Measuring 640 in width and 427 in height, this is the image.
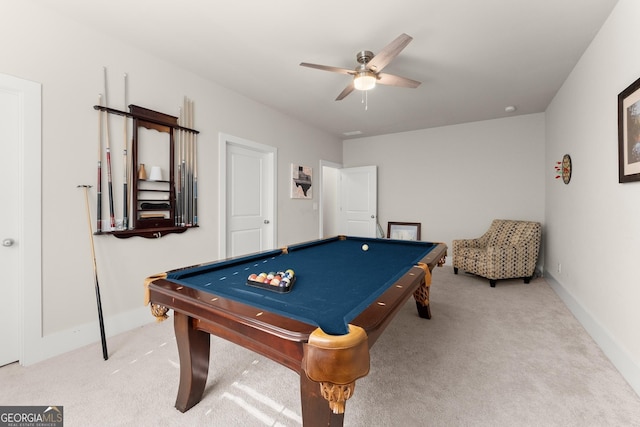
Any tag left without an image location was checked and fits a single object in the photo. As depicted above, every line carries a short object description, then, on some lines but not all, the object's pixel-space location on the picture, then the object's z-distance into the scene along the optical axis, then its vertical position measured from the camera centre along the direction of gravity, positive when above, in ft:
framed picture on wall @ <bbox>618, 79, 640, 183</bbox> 5.50 +1.74
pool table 2.68 -1.28
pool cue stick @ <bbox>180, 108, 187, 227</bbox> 9.20 +1.27
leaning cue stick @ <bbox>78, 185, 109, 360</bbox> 6.40 -1.73
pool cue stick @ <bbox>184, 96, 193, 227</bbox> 9.33 +1.55
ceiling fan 6.46 +3.92
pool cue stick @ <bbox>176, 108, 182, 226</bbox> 9.10 +1.37
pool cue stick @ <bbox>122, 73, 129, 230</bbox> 7.74 +0.74
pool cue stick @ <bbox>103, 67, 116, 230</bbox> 7.40 +1.36
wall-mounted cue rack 7.96 +1.14
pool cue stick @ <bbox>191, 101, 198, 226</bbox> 9.52 +1.30
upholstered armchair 11.95 -1.92
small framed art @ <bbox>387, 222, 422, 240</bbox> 16.80 -1.07
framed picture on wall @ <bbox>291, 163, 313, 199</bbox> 14.39 +1.76
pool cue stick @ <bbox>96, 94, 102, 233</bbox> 7.26 +0.82
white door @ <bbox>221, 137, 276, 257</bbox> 11.33 +0.72
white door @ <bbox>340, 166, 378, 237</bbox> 17.97 +0.87
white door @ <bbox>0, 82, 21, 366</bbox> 6.07 -0.25
